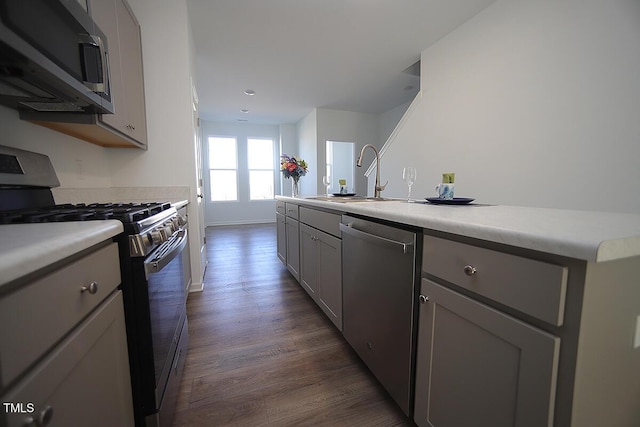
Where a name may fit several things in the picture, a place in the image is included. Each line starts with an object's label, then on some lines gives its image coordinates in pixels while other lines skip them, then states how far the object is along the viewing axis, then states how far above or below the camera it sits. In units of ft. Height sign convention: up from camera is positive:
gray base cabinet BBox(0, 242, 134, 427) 1.35 -1.10
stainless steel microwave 2.52 +1.54
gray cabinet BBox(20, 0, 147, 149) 4.50 +2.13
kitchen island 1.76 -1.09
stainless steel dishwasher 3.23 -1.66
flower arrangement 10.35 +0.83
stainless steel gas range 2.80 -1.02
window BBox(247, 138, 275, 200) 23.07 +1.82
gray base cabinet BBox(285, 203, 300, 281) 7.89 -1.70
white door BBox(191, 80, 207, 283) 8.31 -1.50
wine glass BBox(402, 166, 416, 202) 5.37 +0.25
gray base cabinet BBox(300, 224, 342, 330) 5.29 -2.00
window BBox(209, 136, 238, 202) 22.04 +1.64
